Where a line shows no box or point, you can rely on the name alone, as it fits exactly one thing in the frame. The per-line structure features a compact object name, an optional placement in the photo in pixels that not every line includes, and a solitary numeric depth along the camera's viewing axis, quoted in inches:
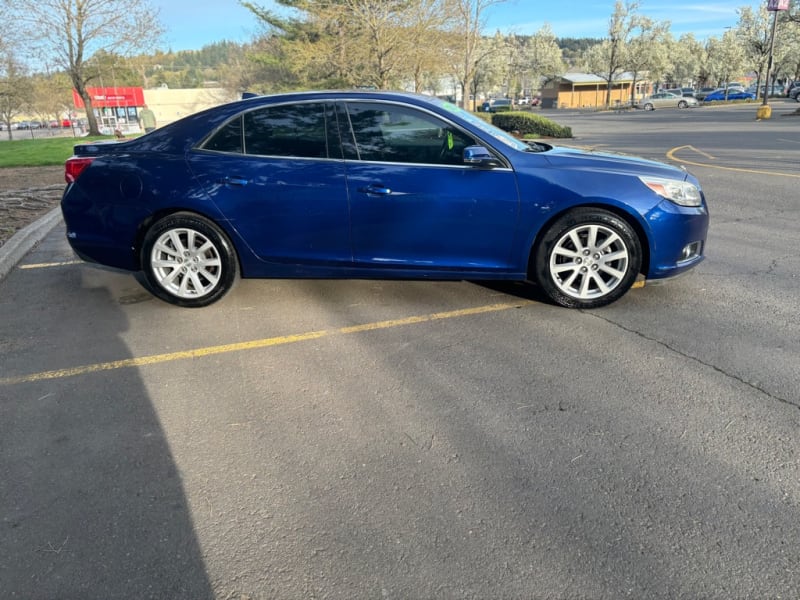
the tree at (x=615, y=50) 2085.4
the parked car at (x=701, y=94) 2512.8
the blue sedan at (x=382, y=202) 166.7
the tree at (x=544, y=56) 3356.3
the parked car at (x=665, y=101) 2094.0
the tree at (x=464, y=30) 1032.2
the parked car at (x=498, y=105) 2234.7
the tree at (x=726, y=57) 2901.3
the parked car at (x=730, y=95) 2431.1
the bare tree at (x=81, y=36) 1114.7
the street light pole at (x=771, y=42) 877.8
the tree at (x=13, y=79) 1140.1
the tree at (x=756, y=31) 2130.9
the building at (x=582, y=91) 2953.2
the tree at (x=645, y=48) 2335.1
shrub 918.4
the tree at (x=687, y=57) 3225.9
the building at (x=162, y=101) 2473.3
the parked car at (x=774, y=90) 2644.2
